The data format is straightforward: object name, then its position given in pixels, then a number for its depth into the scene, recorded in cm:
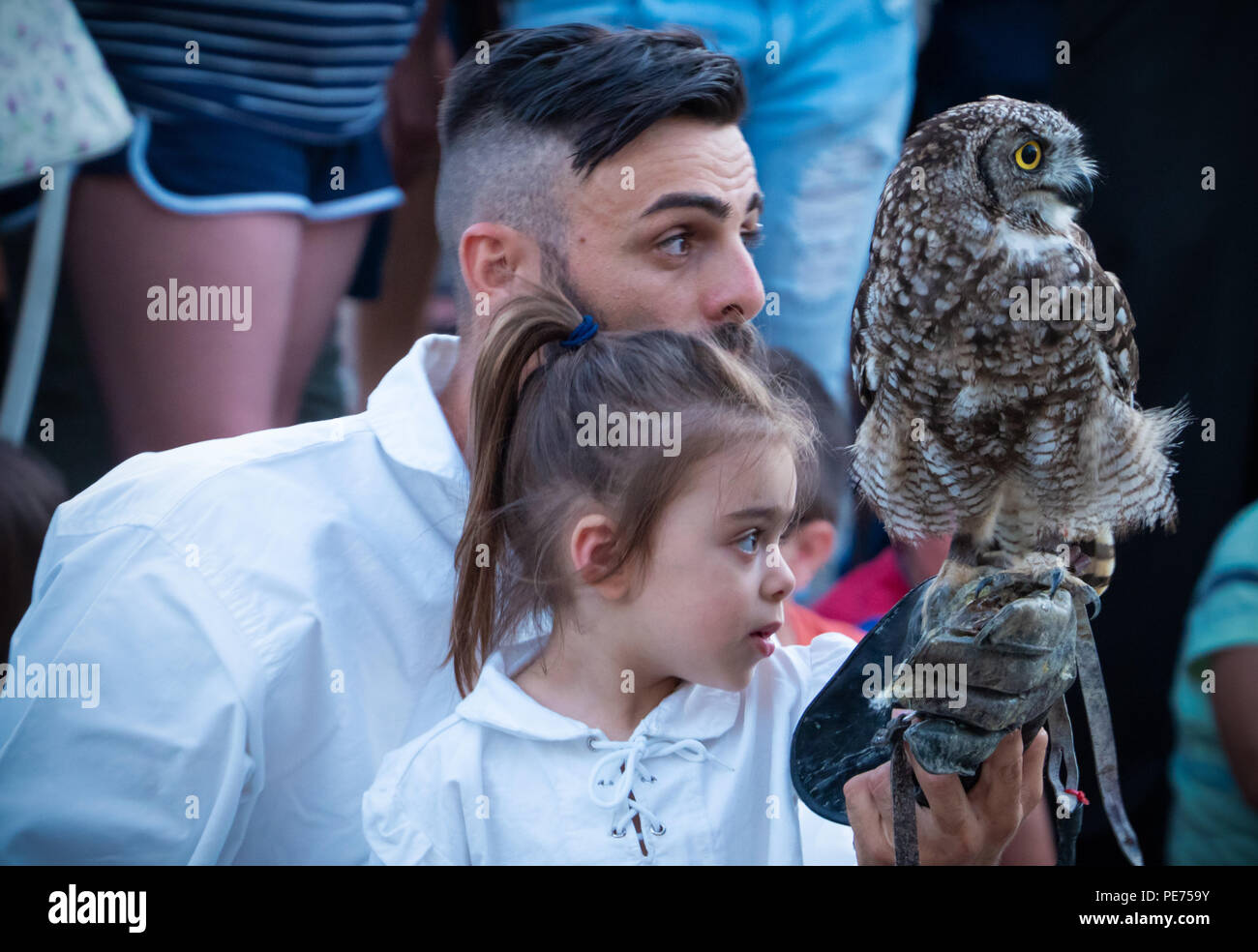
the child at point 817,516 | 318
